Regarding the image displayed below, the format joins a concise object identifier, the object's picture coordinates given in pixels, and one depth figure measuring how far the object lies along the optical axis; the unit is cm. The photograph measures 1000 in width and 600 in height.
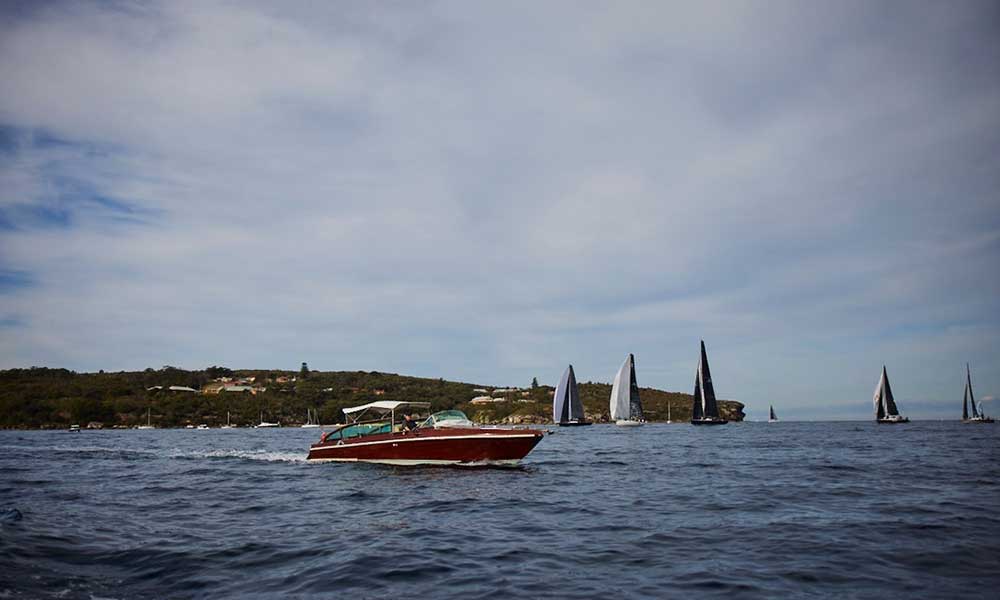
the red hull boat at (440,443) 2798
